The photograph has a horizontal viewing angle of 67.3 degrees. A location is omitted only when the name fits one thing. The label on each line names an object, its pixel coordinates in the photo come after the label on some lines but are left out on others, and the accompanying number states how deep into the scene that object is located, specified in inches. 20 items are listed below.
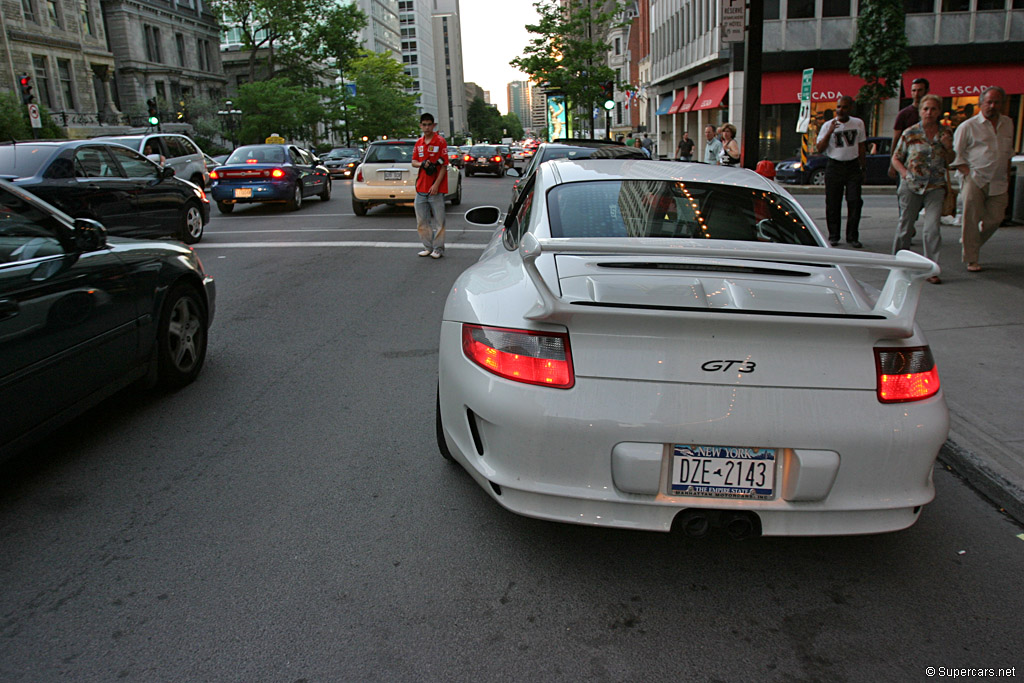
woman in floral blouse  314.0
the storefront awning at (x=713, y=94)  1447.3
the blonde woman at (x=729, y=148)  560.0
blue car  675.4
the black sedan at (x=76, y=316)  138.9
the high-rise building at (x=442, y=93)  7480.3
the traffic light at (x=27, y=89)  1141.7
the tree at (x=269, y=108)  2167.8
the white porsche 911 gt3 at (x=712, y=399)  102.4
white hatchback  642.2
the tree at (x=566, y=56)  1627.7
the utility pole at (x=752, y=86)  409.7
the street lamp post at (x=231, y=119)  2257.6
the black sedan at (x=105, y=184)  390.3
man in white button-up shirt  308.7
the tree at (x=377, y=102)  3088.1
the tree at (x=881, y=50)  1106.7
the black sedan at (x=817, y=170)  920.3
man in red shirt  416.5
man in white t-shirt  388.2
